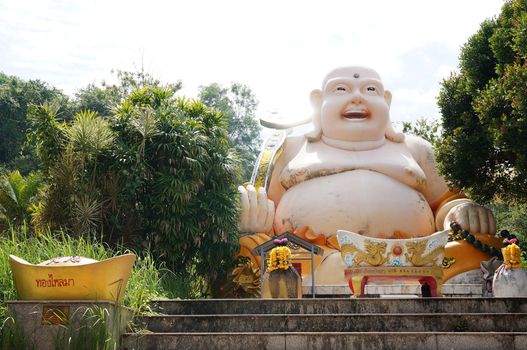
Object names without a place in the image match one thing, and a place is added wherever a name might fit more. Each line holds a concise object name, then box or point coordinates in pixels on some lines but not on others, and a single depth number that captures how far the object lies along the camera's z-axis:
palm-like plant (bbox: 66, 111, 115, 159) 11.00
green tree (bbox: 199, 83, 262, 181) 39.69
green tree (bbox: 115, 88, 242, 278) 11.41
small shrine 10.26
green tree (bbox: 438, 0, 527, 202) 9.54
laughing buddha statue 12.23
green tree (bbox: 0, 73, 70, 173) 27.27
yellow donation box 6.22
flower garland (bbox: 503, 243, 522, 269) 8.91
